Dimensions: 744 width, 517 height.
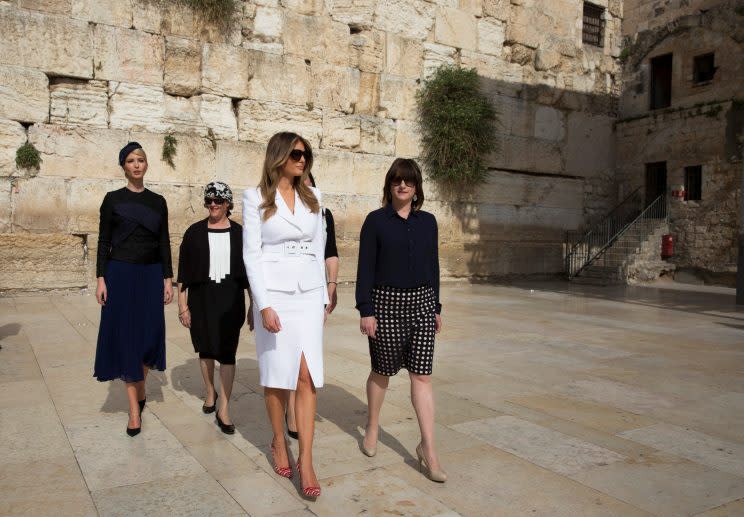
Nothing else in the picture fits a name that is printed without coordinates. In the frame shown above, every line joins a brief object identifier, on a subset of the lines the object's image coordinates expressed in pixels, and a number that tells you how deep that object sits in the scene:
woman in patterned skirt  3.53
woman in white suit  3.21
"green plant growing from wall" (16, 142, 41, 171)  9.85
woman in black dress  4.27
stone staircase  14.88
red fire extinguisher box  15.52
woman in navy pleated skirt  4.11
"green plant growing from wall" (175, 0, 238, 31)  11.07
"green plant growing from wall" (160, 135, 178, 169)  10.91
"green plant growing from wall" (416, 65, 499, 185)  13.36
